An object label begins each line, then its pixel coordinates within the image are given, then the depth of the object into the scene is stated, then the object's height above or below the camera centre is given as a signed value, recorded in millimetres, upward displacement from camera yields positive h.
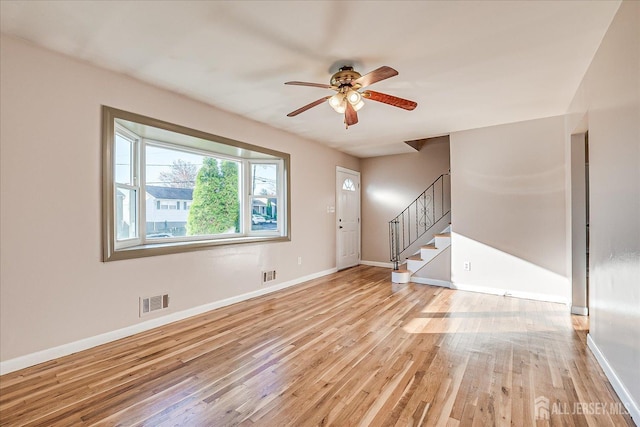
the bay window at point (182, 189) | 2914 +348
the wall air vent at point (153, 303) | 2959 -925
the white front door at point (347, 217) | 5980 -40
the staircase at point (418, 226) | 5109 -234
